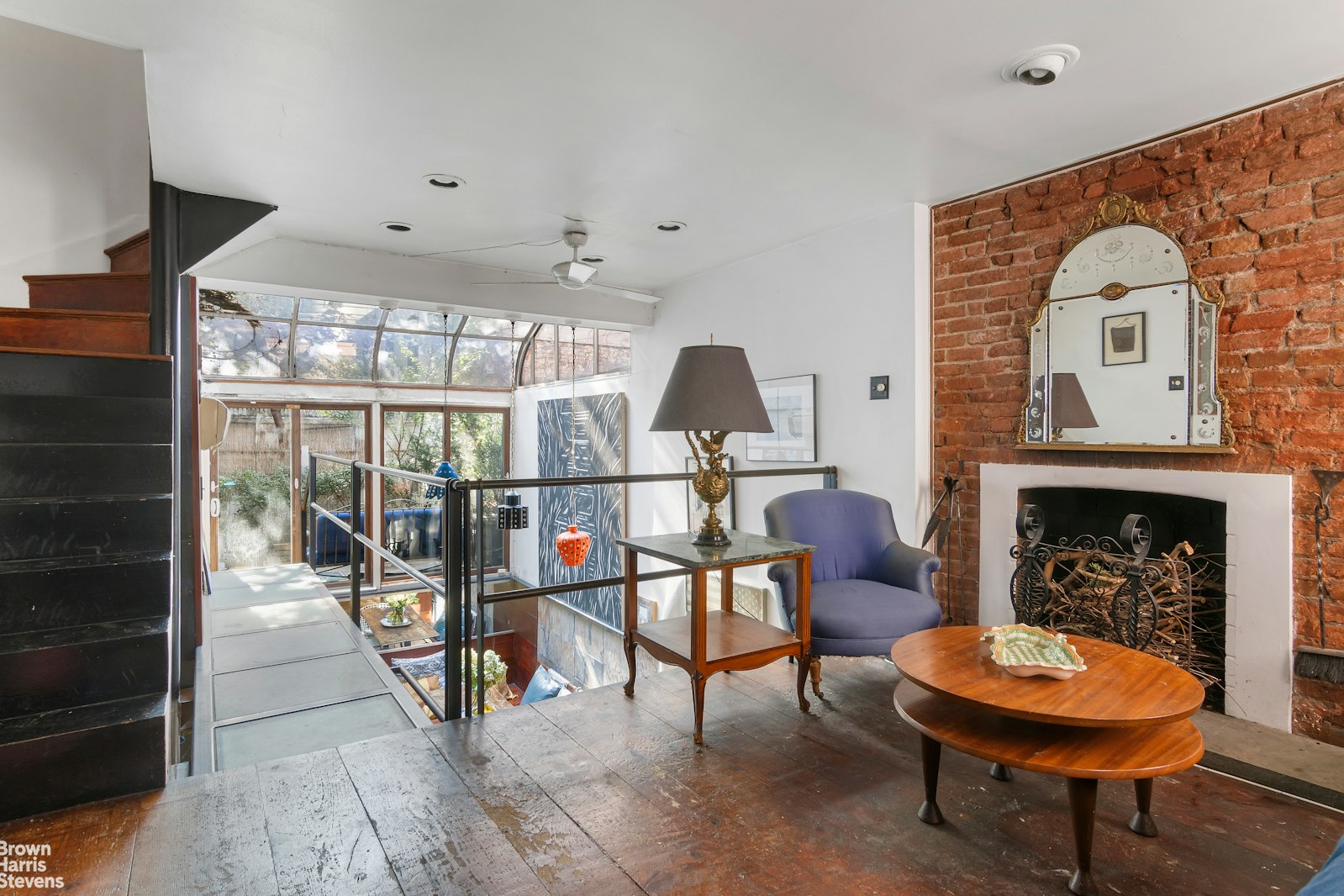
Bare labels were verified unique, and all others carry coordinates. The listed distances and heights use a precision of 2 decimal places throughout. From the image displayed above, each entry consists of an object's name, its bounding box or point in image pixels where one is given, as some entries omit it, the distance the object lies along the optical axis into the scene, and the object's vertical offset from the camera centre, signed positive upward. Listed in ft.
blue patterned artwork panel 21.20 -1.76
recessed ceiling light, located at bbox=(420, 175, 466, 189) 10.83 +4.32
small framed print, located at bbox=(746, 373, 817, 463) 14.03 +0.50
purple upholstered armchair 8.62 -1.95
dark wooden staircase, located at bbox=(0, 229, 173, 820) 6.31 -1.23
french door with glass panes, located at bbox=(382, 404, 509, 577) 25.61 -0.51
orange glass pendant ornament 17.48 -2.69
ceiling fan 13.53 +3.66
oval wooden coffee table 5.16 -2.43
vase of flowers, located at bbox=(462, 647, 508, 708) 21.89 -7.82
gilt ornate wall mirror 9.07 +1.38
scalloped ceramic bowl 6.00 -1.92
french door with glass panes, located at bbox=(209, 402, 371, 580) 23.11 -1.24
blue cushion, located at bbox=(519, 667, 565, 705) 19.76 -7.40
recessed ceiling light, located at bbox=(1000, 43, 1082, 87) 7.32 +4.28
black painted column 10.38 +2.09
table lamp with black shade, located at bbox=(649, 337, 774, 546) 8.36 +0.58
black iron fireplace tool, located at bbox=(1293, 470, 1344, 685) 7.95 -2.53
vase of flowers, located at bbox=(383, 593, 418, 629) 23.56 -6.02
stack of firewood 9.05 -2.29
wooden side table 7.86 -2.46
